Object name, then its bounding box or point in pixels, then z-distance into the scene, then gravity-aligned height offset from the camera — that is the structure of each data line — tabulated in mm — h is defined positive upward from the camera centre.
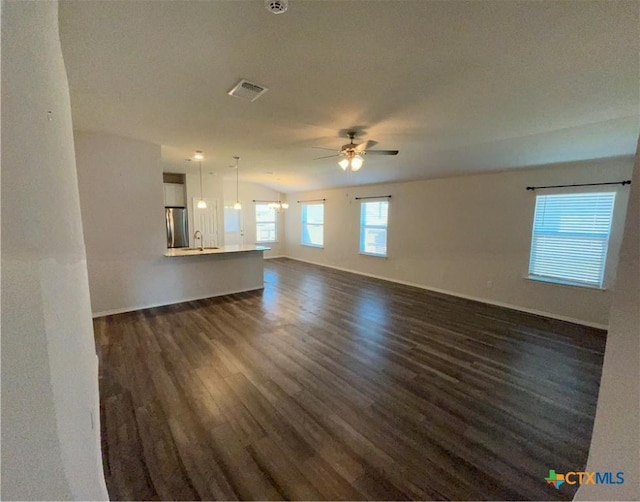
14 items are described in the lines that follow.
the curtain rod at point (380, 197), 6447 +666
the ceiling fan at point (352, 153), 3150 +851
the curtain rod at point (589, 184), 3508 +593
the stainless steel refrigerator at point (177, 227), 6742 -169
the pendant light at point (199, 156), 4503 +1179
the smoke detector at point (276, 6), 1314 +1104
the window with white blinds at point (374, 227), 6715 -109
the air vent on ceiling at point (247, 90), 2127 +1112
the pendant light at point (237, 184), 5146 +1168
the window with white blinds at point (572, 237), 3754 -184
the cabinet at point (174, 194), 6885 +710
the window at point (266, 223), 9211 -50
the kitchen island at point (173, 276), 3947 -975
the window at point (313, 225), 8523 -89
